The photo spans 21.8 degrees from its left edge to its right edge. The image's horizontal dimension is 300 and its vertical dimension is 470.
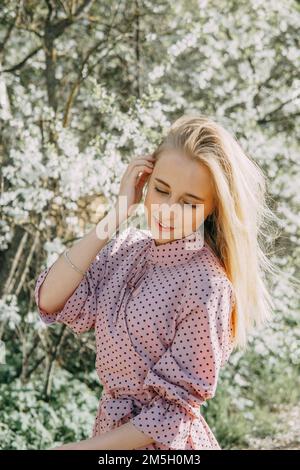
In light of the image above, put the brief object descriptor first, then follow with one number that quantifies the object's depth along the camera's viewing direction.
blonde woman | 1.79
